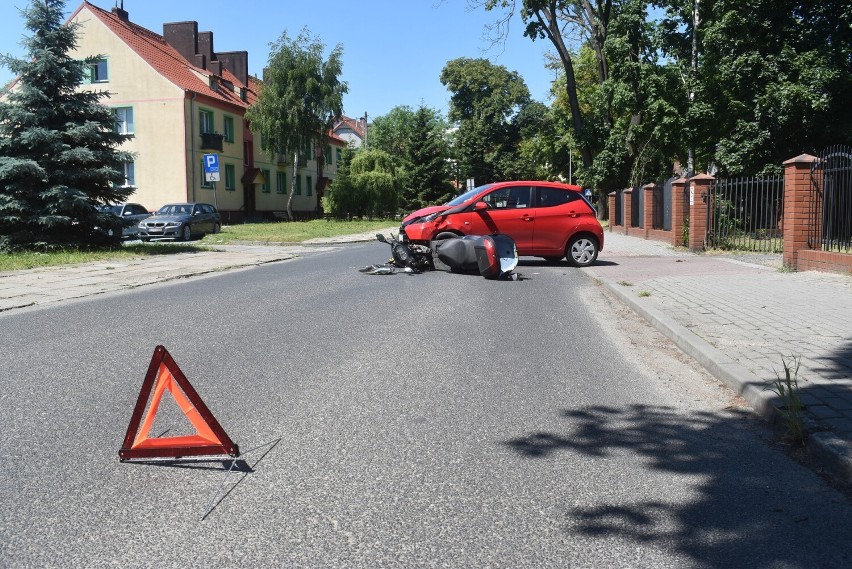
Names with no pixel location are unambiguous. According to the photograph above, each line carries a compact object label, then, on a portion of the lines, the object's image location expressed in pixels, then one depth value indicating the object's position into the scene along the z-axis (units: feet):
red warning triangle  13.15
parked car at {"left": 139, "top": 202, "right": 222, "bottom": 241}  93.25
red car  51.85
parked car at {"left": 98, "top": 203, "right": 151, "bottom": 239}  93.13
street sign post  89.20
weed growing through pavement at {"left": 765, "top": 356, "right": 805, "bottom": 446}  14.66
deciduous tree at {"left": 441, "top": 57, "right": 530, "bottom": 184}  256.93
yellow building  139.95
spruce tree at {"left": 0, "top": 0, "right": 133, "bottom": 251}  63.31
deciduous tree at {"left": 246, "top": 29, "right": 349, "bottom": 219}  163.94
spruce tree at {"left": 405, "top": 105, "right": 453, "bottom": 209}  218.38
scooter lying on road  45.91
